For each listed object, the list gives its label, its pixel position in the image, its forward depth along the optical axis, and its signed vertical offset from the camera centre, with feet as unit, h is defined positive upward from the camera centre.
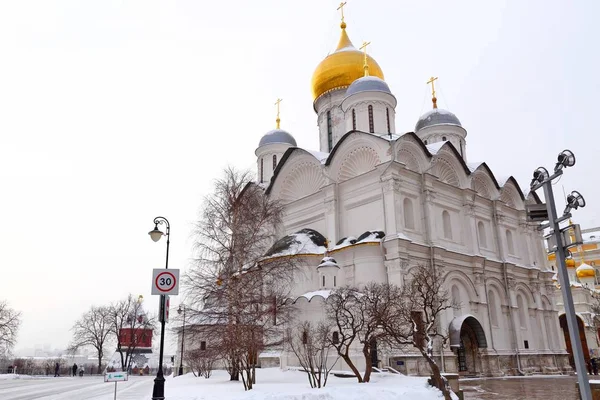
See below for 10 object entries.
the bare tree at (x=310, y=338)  50.56 +1.66
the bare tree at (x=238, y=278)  52.31 +8.45
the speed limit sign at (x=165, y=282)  39.71 +5.70
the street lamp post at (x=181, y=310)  56.31 +5.01
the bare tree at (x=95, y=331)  160.97 +8.56
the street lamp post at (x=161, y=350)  38.65 +0.42
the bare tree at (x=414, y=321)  45.37 +3.02
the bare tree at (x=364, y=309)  54.24 +4.81
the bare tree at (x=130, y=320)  153.54 +11.65
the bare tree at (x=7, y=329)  142.31 +8.69
